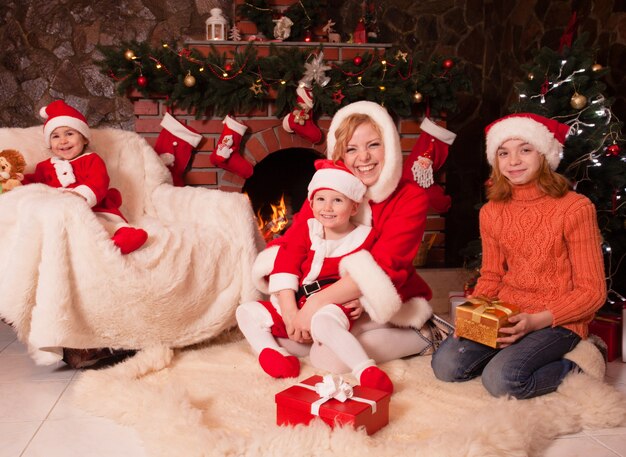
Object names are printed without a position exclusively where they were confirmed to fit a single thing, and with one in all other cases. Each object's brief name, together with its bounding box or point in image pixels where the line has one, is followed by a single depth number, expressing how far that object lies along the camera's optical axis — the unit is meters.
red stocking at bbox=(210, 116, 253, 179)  3.03
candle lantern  3.27
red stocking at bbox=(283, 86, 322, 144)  3.04
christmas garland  2.89
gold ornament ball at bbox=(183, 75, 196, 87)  2.87
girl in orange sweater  1.69
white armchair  1.86
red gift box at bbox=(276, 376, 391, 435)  1.38
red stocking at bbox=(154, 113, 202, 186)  3.00
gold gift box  1.66
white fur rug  1.33
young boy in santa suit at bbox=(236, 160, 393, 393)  1.82
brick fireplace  3.08
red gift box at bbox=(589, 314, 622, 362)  2.16
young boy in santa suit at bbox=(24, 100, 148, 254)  2.27
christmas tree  2.20
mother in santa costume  1.84
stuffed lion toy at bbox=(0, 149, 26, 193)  2.13
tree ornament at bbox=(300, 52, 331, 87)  3.02
